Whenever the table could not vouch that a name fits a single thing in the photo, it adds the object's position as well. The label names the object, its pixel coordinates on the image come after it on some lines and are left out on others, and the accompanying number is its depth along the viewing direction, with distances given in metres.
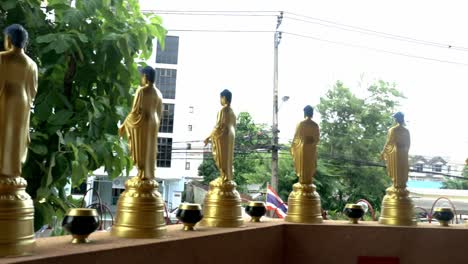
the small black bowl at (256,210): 2.56
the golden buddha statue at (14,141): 1.19
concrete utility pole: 7.68
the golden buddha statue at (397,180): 2.62
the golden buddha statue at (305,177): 2.58
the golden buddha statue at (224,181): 2.19
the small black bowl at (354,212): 2.69
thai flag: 5.26
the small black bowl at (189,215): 1.95
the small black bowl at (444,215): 2.74
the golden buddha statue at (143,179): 1.67
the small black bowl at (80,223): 1.45
